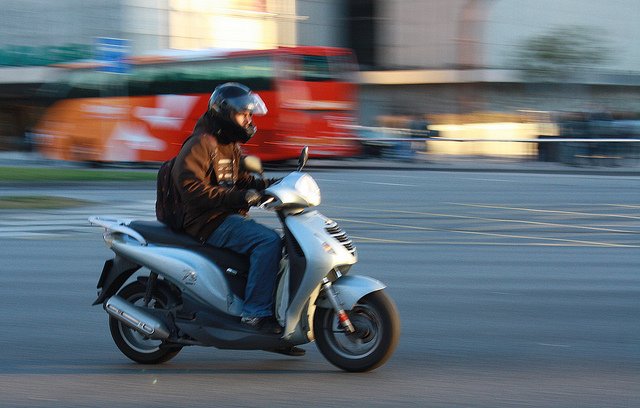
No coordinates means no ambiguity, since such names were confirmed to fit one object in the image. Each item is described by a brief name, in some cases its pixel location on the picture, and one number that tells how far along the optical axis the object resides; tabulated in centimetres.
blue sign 2164
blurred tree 4497
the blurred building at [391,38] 4603
